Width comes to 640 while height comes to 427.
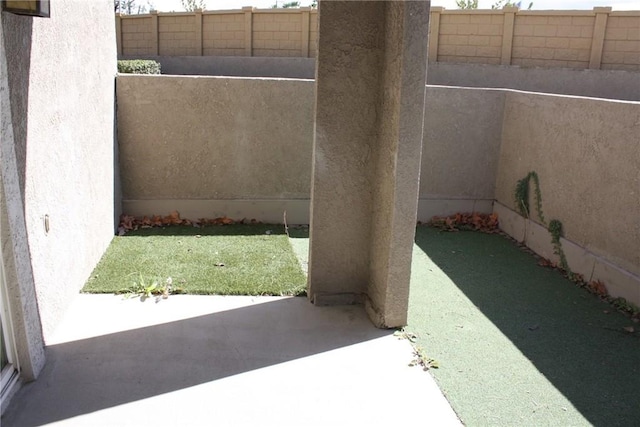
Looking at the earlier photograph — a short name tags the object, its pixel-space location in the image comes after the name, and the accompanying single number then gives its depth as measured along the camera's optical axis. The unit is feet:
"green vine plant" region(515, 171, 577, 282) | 18.44
